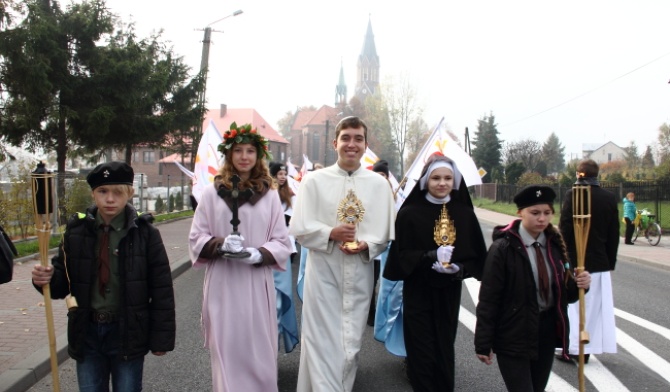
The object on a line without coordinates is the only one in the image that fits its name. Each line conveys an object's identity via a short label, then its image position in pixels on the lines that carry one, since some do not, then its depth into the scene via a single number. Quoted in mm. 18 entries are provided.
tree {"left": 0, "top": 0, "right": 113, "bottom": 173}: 16625
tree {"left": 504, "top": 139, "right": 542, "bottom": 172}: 58031
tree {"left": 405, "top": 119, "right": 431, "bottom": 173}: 63700
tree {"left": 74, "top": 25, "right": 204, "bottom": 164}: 19047
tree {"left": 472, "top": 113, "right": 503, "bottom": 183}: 59500
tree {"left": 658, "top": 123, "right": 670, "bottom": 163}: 54312
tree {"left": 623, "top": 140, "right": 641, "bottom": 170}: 73375
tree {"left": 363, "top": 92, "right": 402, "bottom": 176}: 65750
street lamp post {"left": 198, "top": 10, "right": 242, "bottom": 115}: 22105
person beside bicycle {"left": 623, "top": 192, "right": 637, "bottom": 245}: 17516
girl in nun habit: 3918
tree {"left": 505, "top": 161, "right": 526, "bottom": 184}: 46844
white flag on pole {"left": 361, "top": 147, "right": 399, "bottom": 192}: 10732
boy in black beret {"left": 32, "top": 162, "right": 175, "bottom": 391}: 3258
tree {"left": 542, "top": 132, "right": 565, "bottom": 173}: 72975
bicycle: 17359
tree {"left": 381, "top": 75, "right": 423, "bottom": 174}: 62750
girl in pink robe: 3744
